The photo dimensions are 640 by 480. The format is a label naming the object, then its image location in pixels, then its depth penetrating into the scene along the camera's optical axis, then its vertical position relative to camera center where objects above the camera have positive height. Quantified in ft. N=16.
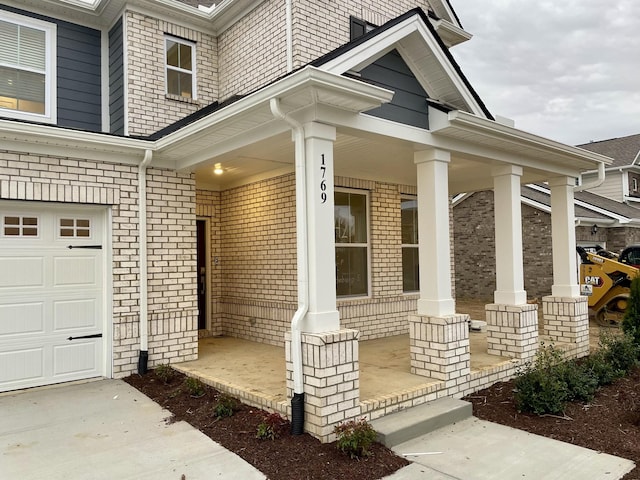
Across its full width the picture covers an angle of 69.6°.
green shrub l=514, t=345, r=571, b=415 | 16.33 -4.90
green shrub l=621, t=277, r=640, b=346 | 24.75 -3.35
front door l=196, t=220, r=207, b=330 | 28.19 -0.83
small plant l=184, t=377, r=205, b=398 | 17.39 -4.80
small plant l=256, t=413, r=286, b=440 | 13.52 -4.97
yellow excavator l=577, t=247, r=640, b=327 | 35.42 -2.54
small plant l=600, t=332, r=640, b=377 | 21.70 -4.76
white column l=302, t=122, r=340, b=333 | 13.91 +0.86
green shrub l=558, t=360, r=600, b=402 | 17.81 -5.15
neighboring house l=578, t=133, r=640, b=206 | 67.36 +11.48
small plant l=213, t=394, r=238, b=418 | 15.29 -4.91
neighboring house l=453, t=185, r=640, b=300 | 50.80 +2.43
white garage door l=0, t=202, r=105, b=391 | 18.31 -1.23
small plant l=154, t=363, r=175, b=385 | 19.24 -4.69
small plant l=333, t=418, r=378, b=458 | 12.42 -4.92
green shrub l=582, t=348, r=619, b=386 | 19.80 -5.07
